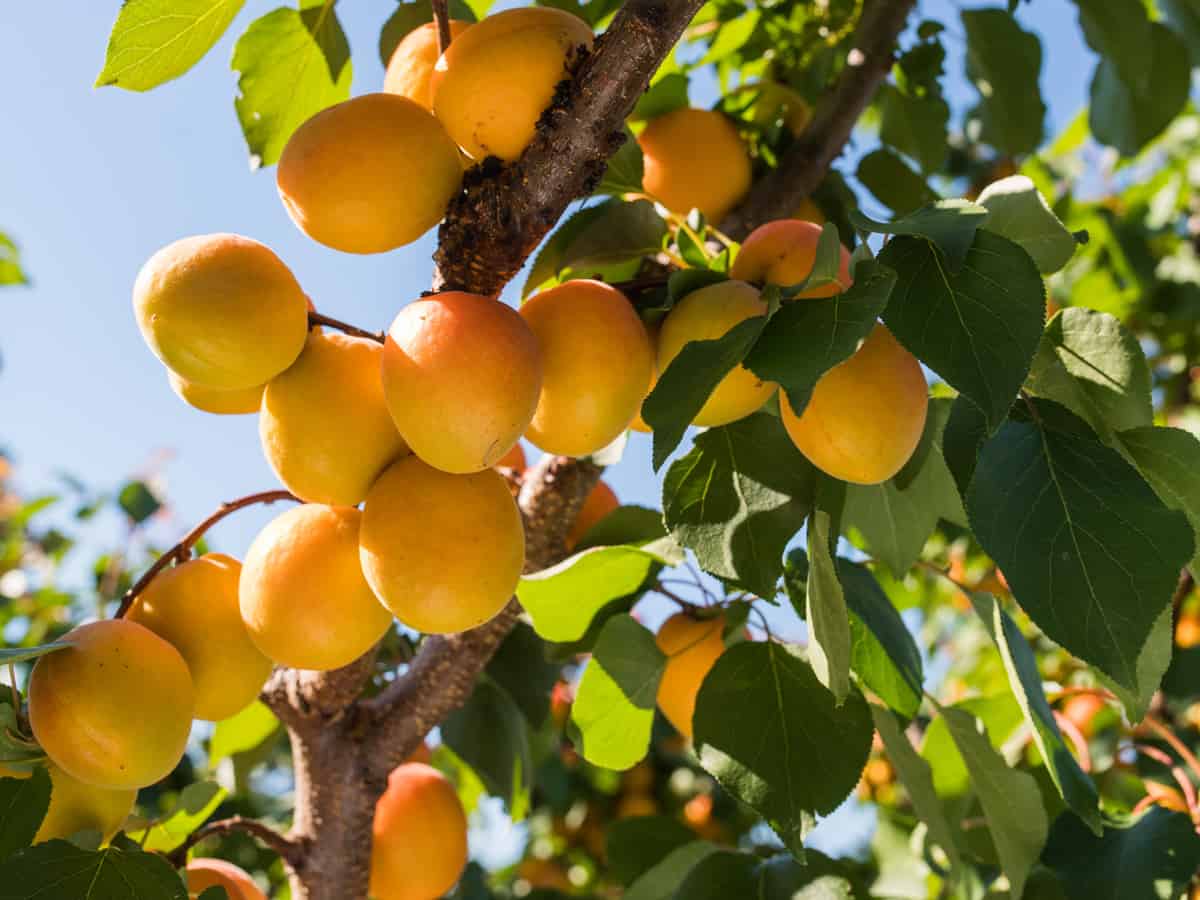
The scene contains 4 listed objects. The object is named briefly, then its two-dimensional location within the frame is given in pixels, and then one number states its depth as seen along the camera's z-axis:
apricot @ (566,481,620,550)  1.29
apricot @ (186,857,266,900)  0.92
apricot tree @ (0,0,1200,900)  0.67
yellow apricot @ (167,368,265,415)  0.79
